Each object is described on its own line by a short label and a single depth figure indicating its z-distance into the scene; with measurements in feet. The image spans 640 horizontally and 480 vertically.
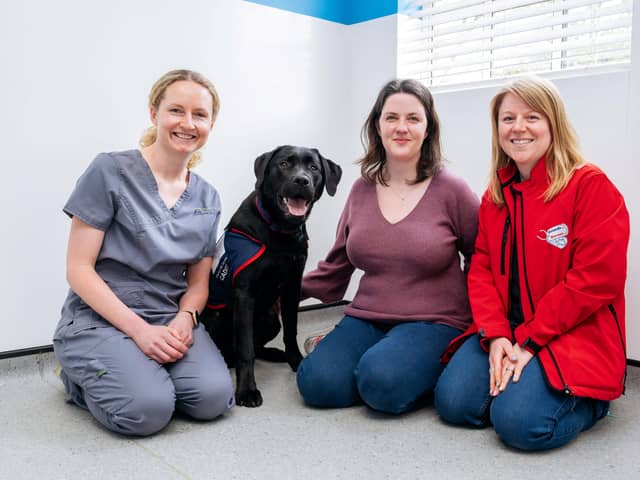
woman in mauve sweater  5.76
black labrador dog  6.11
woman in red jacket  4.85
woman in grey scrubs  5.17
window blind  6.84
